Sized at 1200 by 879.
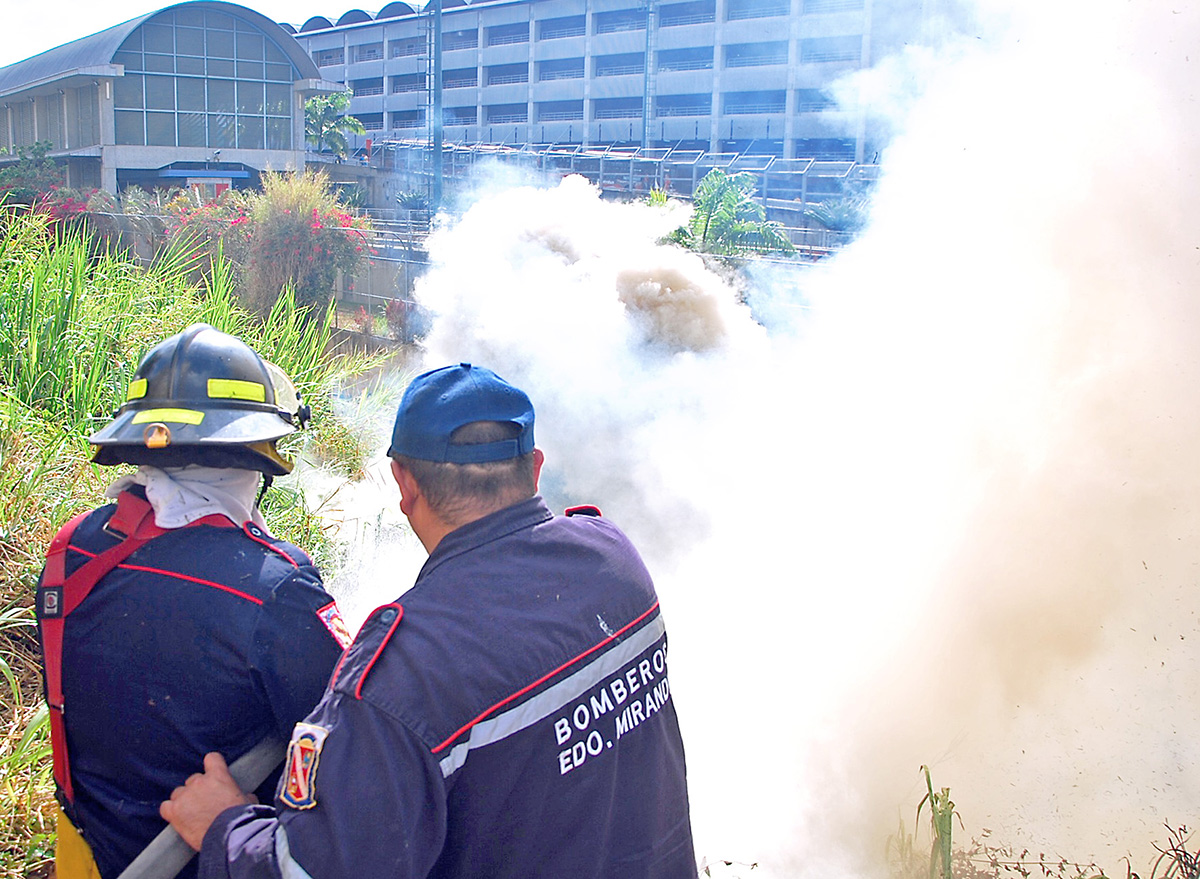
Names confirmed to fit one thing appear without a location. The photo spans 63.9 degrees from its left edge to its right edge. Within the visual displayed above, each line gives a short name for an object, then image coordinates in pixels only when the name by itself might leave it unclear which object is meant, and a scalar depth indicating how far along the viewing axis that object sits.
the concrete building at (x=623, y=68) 25.33
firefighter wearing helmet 1.60
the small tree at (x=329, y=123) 34.59
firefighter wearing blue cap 1.33
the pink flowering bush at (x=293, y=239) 12.46
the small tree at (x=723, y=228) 15.34
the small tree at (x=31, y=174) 17.25
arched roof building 21.20
